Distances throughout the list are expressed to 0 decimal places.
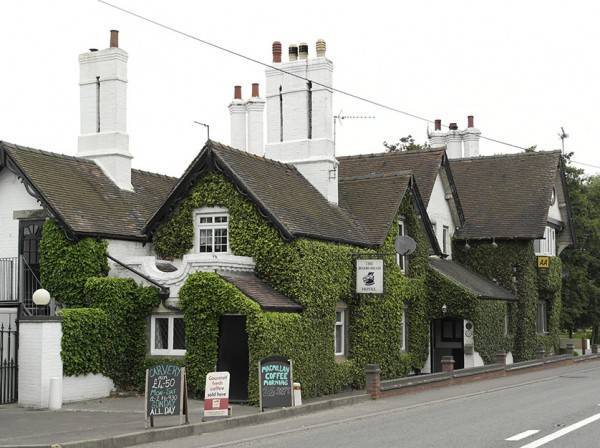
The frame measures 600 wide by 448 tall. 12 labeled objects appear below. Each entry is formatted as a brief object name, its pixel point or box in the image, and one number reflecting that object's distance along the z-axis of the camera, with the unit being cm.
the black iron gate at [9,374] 2248
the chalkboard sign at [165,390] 1748
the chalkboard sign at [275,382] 2055
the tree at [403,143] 5866
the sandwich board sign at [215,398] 1870
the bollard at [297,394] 2146
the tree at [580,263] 4938
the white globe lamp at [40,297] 2269
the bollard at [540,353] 3884
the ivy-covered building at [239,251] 2377
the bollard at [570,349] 4056
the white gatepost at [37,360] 2225
